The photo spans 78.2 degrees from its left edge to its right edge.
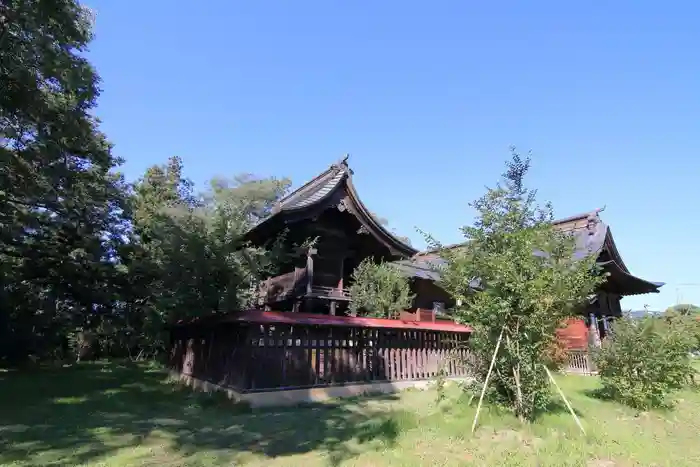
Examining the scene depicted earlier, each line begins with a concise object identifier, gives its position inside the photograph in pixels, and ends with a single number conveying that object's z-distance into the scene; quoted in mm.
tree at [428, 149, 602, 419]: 6609
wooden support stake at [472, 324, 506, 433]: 6650
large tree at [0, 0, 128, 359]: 9180
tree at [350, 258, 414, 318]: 14000
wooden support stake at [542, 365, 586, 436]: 6288
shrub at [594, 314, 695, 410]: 8898
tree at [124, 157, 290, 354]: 11969
